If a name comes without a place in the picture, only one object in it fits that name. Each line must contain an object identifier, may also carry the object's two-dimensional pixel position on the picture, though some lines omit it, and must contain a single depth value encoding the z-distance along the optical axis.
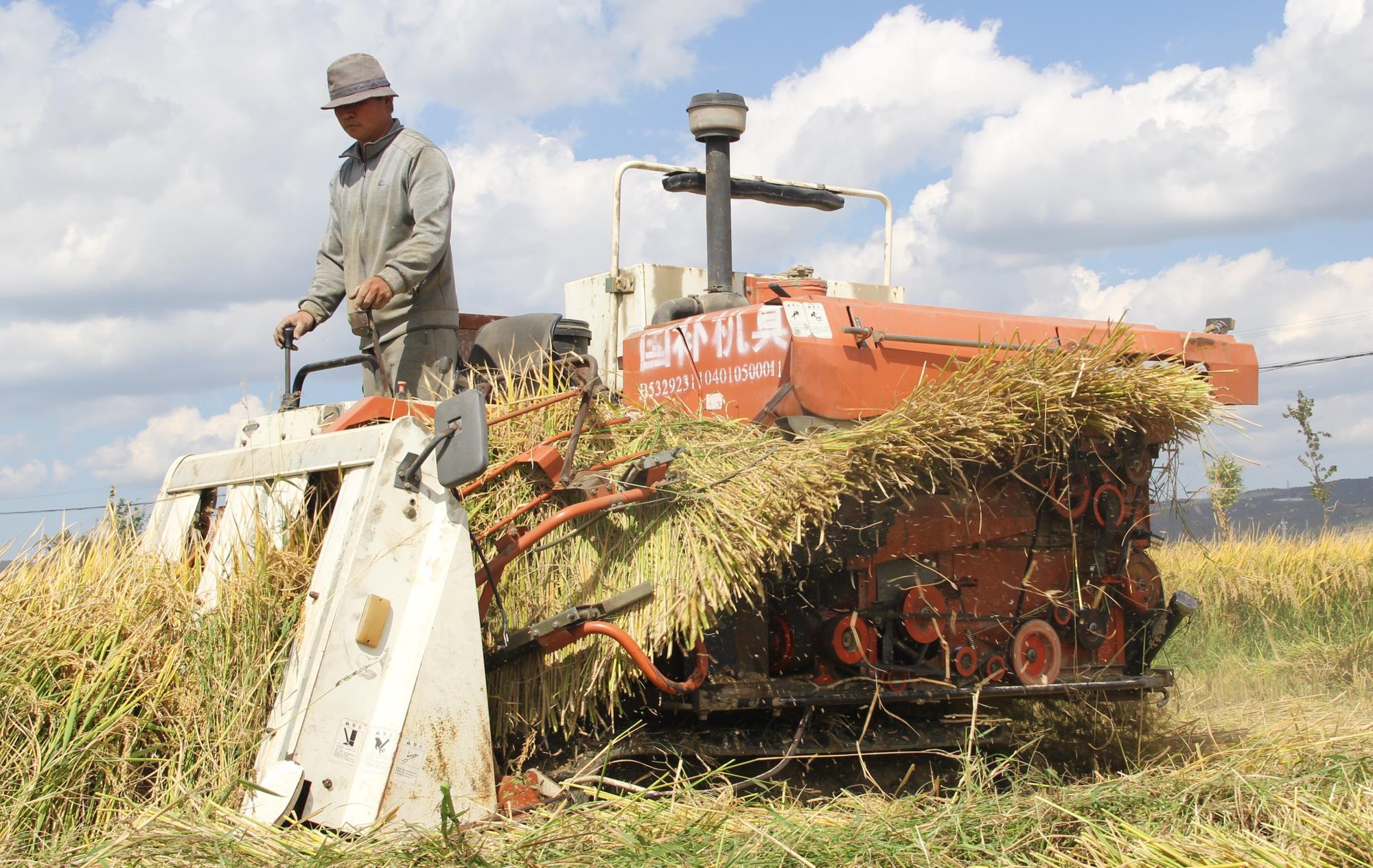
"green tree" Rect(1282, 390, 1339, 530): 20.38
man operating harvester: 5.04
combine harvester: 3.51
